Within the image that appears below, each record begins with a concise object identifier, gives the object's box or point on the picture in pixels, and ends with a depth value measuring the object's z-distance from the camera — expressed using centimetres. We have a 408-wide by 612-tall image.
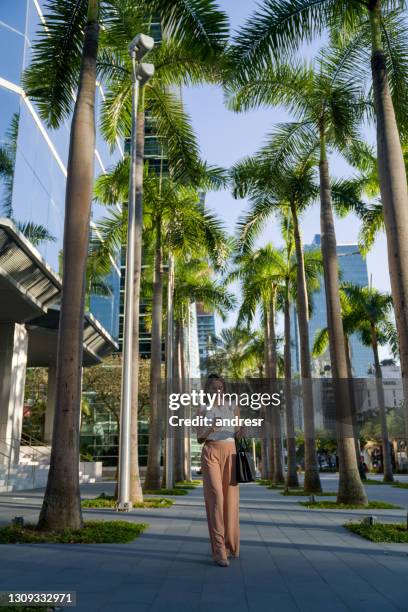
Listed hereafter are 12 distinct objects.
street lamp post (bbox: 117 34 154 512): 1144
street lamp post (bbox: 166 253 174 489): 2280
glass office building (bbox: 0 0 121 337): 1766
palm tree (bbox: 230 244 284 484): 2748
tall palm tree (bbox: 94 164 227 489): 1958
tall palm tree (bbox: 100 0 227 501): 1454
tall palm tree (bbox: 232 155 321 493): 1842
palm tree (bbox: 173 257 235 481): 3127
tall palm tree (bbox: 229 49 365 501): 1421
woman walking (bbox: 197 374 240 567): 614
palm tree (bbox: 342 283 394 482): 3256
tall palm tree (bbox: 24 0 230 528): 842
